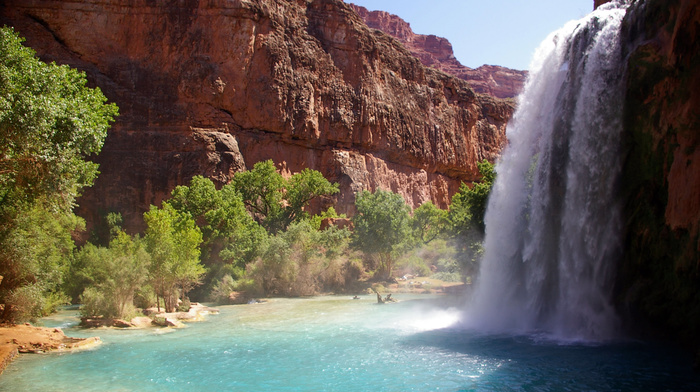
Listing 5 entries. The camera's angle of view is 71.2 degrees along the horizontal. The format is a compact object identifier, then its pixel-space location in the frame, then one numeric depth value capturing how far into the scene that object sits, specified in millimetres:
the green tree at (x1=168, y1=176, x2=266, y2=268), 28797
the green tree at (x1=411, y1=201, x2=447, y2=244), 42750
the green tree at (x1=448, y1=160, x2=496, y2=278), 26625
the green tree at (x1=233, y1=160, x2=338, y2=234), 35406
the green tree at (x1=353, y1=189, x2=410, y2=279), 34625
